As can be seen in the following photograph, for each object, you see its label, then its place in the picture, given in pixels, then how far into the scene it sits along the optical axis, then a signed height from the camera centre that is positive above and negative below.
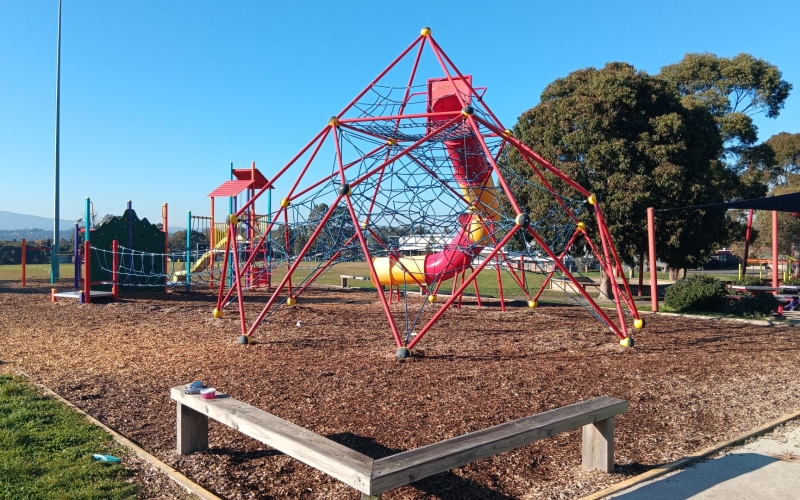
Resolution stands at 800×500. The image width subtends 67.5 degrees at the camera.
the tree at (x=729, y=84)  25.23 +7.55
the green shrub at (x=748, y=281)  18.92 -0.72
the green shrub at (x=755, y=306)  13.57 -1.09
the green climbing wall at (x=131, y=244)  18.02 +0.46
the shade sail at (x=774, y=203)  11.35 +1.08
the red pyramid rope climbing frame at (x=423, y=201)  8.95 +1.07
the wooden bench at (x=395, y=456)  3.16 -1.11
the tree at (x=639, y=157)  17.28 +3.05
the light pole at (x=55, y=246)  23.04 +0.51
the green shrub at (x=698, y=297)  14.26 -0.91
